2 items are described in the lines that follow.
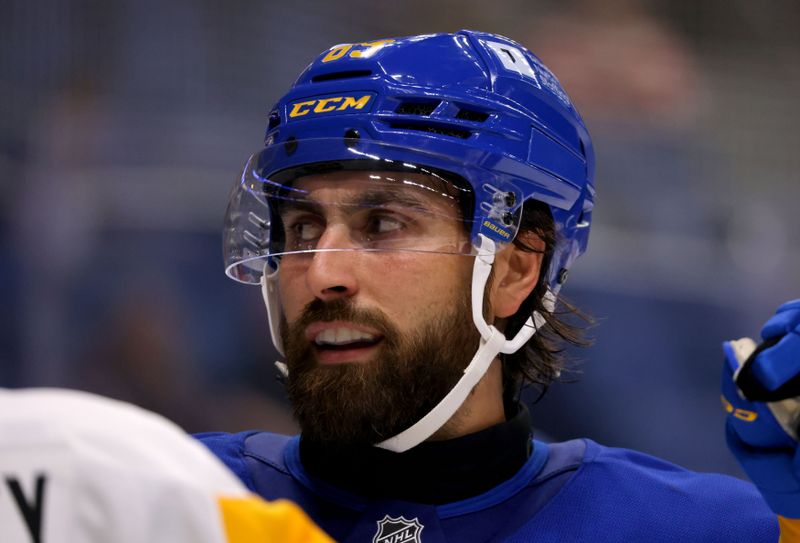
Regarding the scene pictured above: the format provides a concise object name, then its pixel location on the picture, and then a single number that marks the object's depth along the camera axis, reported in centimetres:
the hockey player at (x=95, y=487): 374
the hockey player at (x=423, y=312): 448
